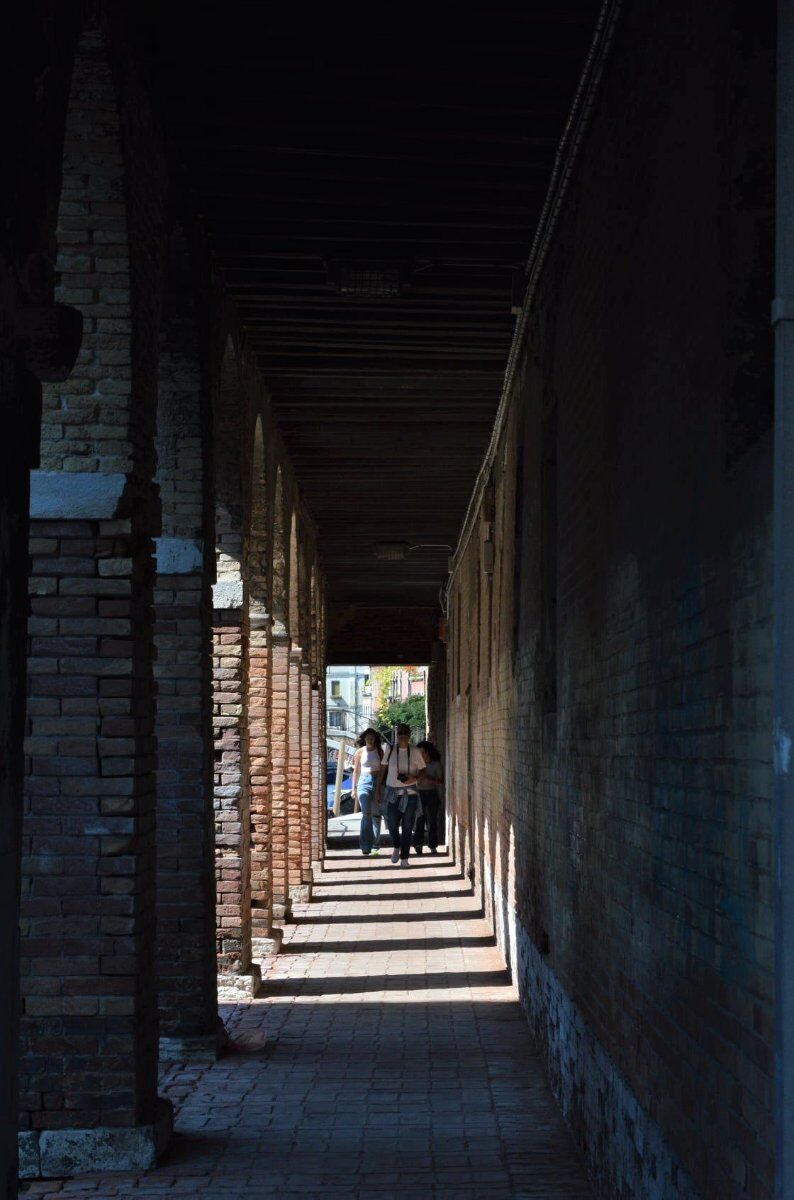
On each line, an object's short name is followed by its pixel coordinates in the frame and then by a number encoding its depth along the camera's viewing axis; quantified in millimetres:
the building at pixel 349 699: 90188
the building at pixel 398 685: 81125
